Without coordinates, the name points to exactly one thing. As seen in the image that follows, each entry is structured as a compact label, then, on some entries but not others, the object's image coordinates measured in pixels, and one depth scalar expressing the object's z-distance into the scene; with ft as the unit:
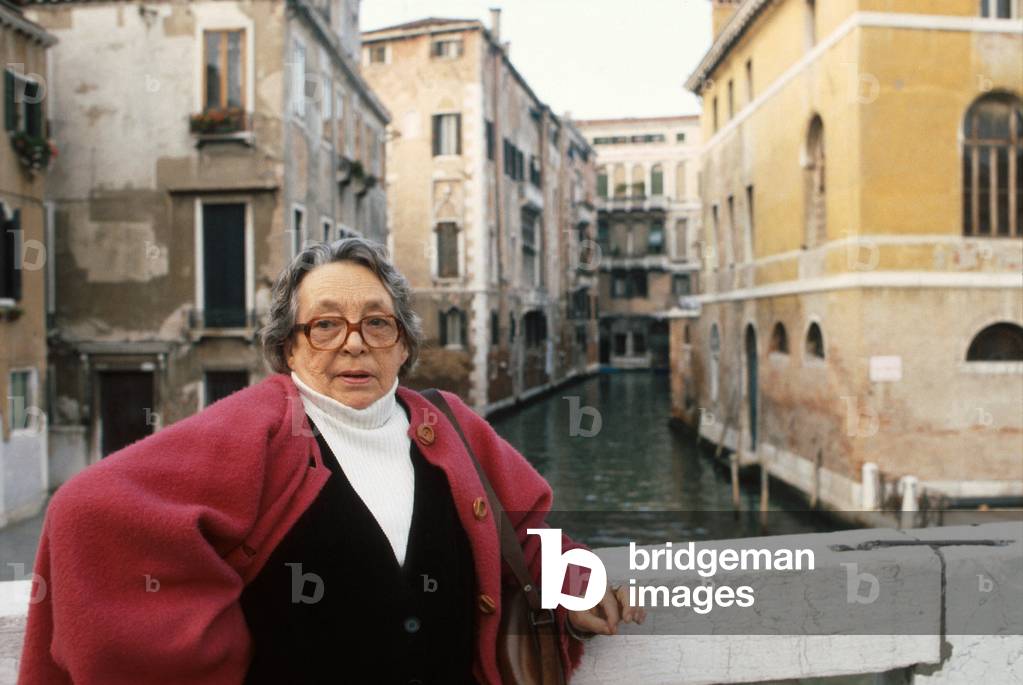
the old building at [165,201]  44.42
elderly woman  4.67
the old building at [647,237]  159.22
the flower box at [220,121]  43.96
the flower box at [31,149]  38.70
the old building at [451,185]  83.10
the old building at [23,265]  38.37
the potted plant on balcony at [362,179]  56.54
